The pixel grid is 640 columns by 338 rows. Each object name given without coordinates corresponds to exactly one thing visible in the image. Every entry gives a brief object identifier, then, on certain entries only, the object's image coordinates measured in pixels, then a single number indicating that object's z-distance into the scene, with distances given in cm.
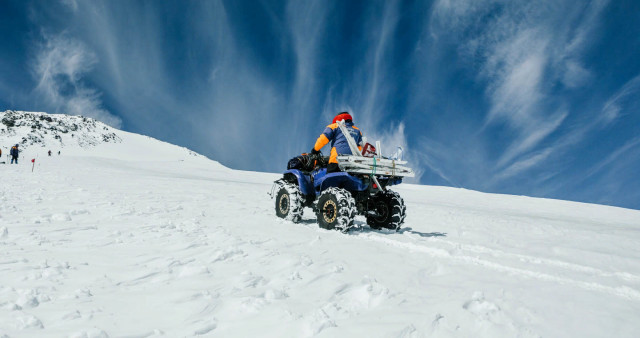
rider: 725
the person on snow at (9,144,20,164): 3145
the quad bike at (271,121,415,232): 661
